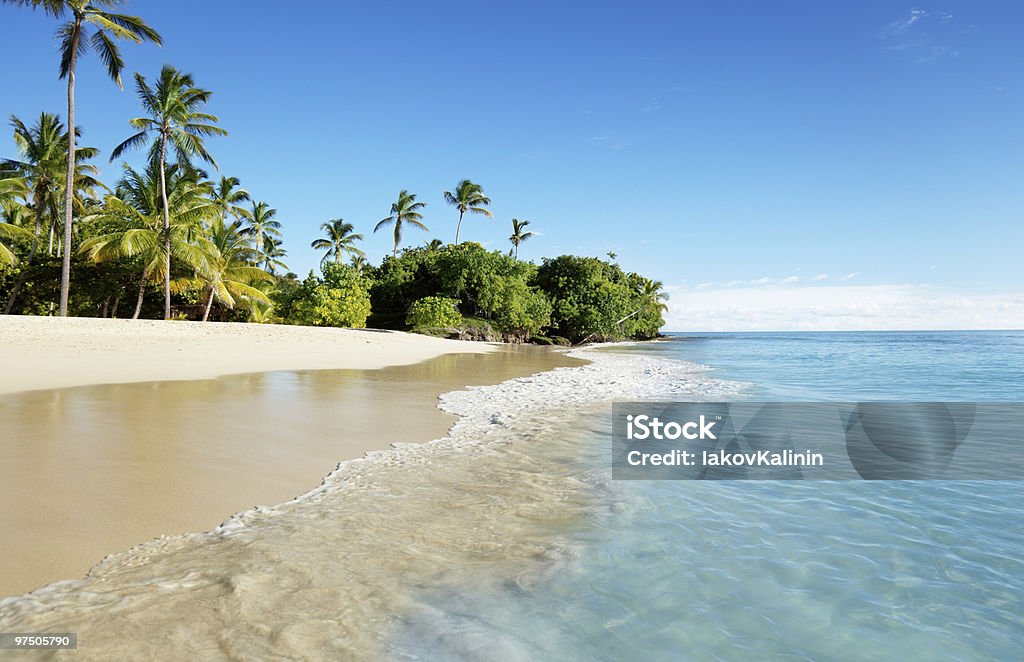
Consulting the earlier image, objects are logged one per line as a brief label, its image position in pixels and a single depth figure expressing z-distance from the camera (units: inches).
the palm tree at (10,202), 928.3
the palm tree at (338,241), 2011.6
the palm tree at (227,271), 1133.2
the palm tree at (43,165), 1120.2
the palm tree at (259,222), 1807.3
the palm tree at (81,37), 820.6
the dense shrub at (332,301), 1325.0
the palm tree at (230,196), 1589.6
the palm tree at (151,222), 992.9
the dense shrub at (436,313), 1403.8
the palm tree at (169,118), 1055.6
